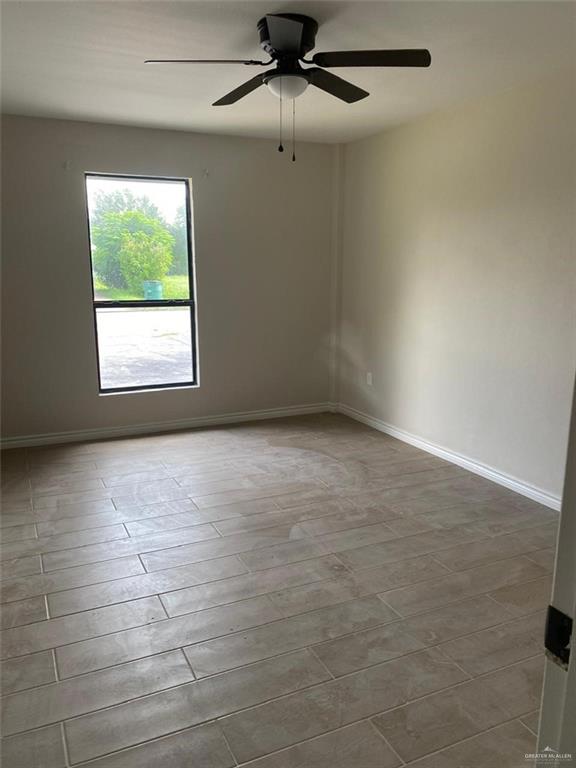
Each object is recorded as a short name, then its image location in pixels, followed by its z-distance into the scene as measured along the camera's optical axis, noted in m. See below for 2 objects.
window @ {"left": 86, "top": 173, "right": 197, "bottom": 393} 4.55
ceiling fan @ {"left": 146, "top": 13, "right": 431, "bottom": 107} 2.29
